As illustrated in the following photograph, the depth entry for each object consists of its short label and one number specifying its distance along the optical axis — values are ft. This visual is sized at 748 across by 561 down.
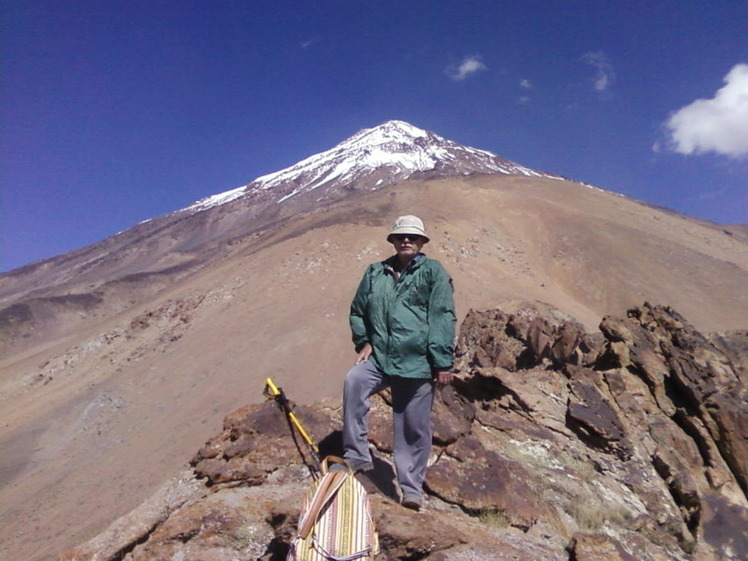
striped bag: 7.26
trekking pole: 10.82
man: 9.78
